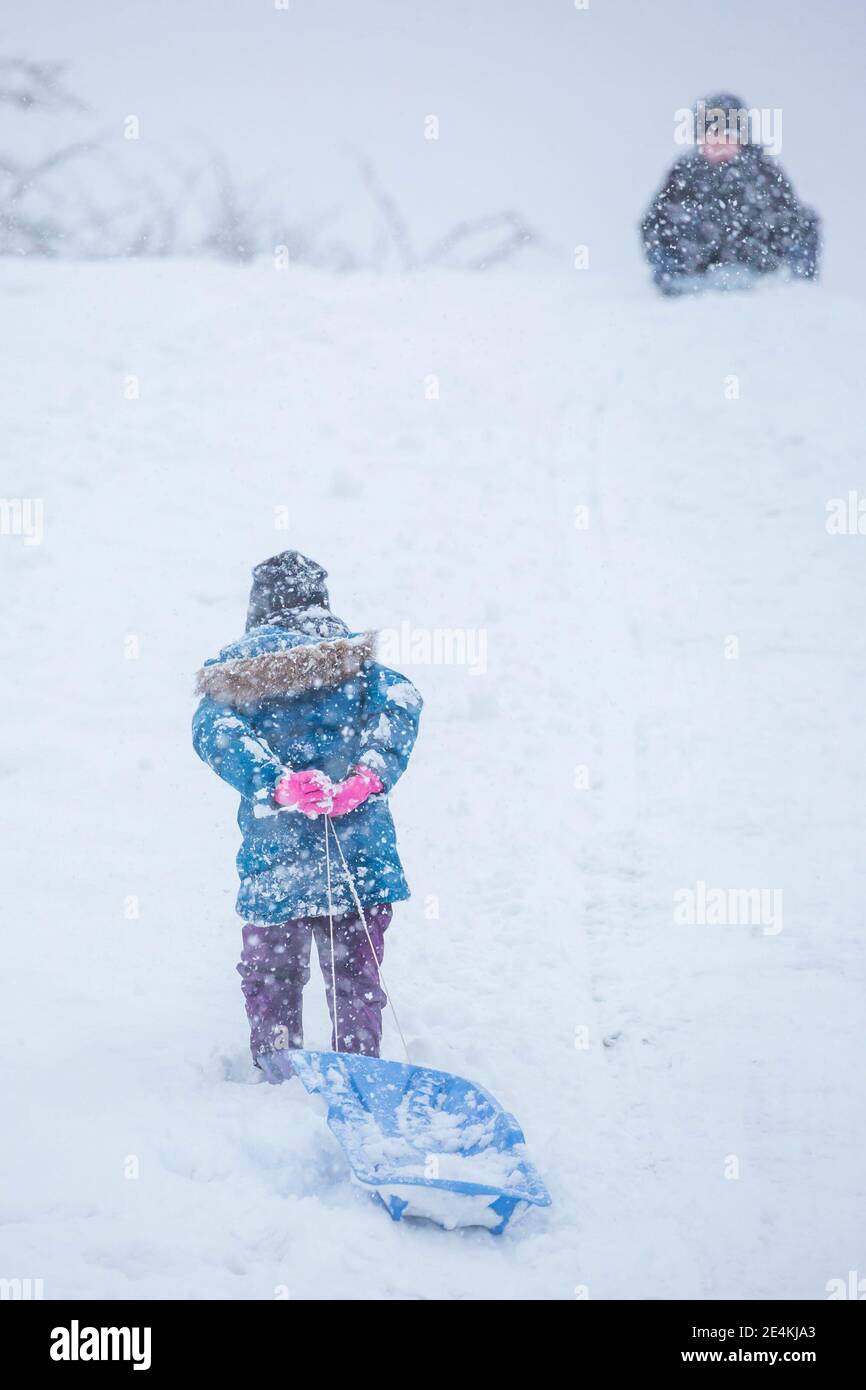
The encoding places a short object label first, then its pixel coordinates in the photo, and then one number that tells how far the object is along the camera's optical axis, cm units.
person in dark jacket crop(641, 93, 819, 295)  1137
